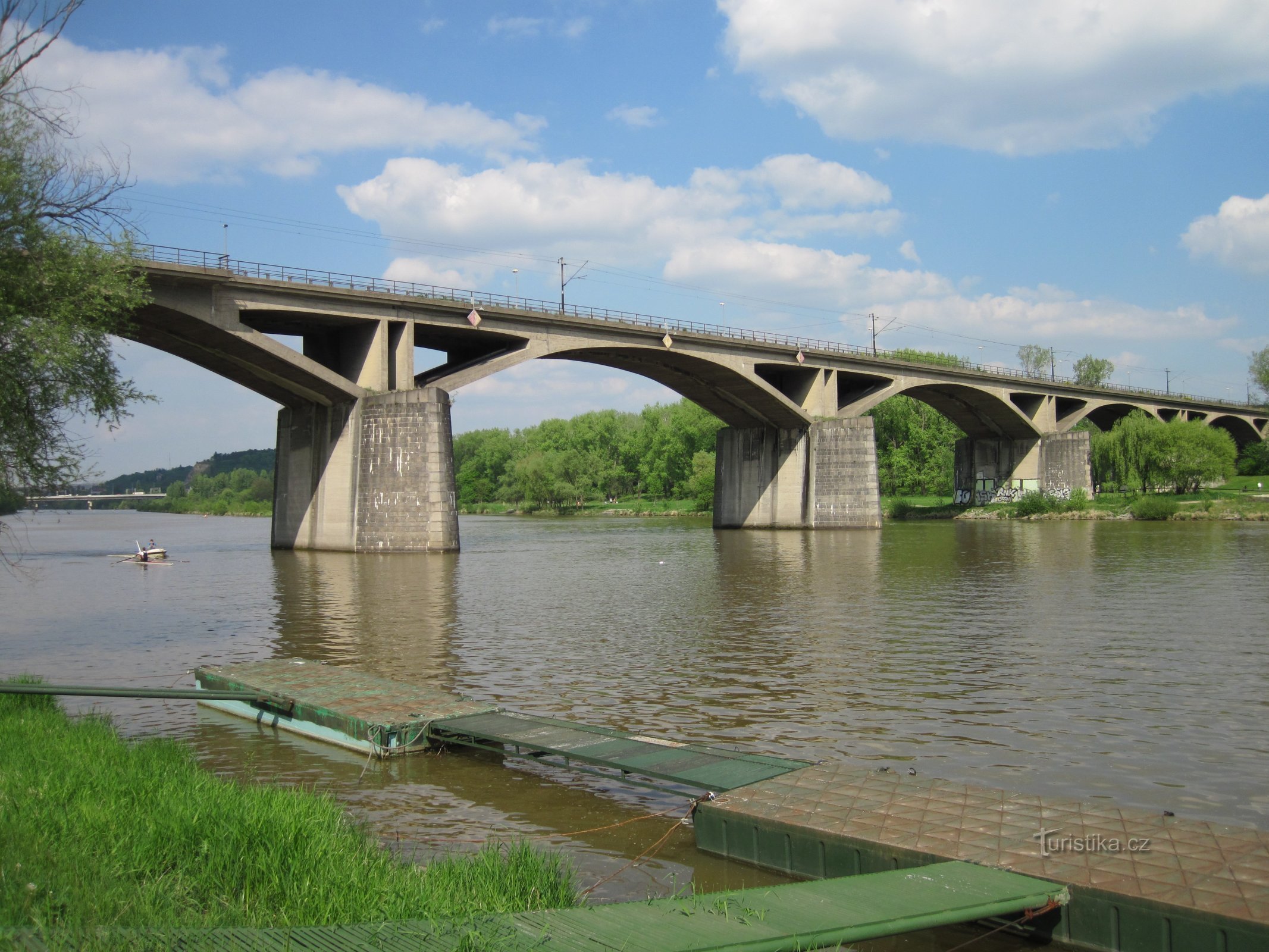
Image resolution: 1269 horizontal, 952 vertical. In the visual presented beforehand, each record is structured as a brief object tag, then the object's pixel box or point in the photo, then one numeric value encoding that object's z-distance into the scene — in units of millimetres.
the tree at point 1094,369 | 142125
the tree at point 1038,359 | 136375
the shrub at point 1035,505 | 80688
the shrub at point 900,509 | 92188
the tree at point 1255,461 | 105188
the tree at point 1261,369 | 106438
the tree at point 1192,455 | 80812
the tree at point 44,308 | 14469
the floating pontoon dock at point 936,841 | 5449
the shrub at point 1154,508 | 72312
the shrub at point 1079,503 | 78438
